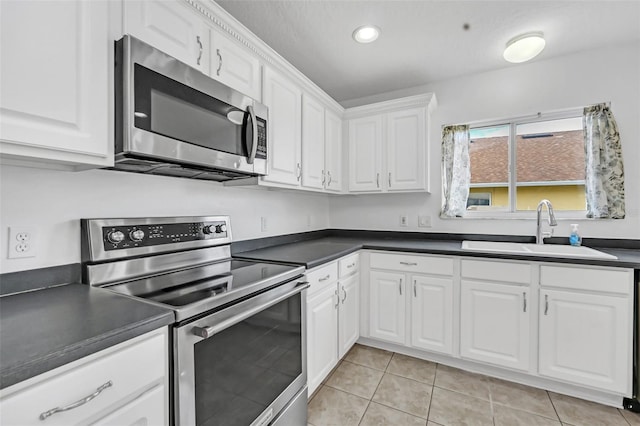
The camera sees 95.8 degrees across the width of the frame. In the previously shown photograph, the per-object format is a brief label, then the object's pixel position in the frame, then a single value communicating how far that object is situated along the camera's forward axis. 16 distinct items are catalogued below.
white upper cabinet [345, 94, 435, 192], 2.56
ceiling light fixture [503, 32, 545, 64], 2.00
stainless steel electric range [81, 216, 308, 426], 0.99
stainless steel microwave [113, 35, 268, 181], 1.06
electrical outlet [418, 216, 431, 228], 2.80
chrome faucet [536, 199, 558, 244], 2.21
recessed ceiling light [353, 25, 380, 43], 1.94
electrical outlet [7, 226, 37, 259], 1.05
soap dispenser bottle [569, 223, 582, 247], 2.19
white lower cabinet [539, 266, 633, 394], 1.70
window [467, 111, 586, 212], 2.38
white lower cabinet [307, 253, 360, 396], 1.74
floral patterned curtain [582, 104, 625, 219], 2.15
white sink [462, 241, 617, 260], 1.83
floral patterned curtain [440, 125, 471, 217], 2.68
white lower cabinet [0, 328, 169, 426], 0.62
